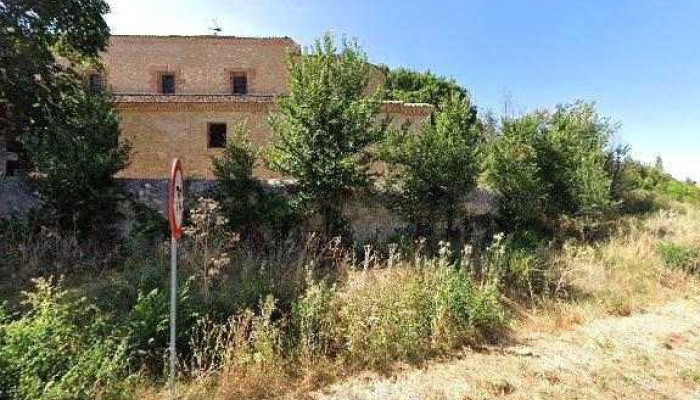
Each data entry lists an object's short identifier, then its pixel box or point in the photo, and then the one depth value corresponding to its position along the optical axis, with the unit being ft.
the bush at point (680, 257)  33.53
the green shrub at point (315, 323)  17.16
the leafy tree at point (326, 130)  29.40
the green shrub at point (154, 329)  15.35
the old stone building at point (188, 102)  36.32
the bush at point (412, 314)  17.66
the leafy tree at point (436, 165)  32.19
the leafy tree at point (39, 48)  38.52
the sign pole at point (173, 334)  13.06
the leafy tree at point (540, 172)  36.91
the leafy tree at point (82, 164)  28.19
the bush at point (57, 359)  11.89
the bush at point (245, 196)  29.50
